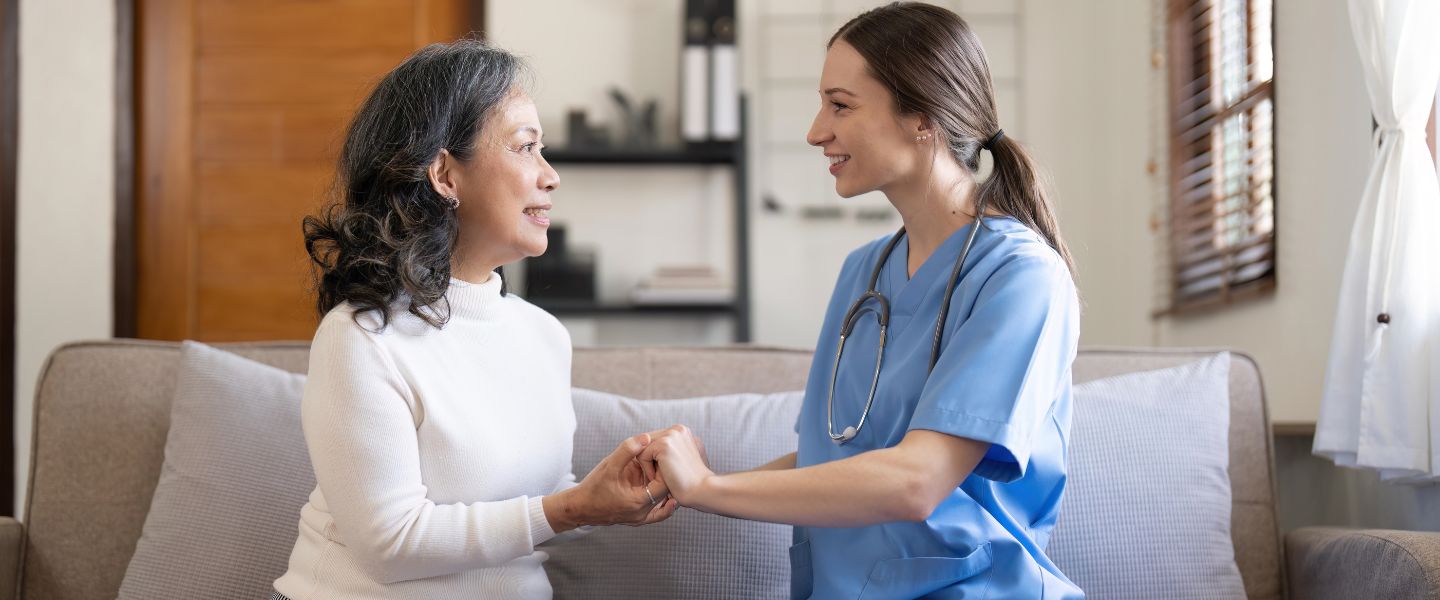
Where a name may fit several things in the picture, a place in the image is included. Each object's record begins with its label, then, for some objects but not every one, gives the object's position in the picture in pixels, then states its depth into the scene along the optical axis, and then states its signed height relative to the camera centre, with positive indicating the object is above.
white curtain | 1.90 +0.03
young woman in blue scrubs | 1.35 -0.07
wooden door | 4.20 +0.48
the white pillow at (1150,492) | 1.84 -0.26
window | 2.91 +0.36
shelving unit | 3.96 +0.34
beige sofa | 1.94 -0.21
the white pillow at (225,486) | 1.83 -0.25
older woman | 1.42 -0.07
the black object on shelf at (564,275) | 3.95 +0.09
